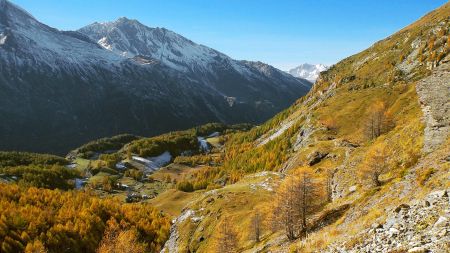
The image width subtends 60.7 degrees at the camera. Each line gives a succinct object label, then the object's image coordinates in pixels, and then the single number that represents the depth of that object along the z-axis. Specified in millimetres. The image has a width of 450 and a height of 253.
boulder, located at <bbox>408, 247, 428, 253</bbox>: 28870
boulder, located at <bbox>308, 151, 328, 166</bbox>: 129500
